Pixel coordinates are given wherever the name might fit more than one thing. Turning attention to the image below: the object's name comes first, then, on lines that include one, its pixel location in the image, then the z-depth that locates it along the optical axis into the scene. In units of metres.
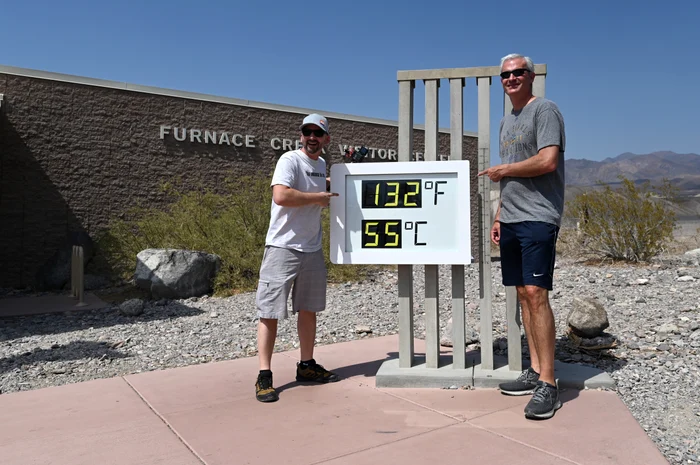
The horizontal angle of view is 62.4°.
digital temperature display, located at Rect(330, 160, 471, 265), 4.08
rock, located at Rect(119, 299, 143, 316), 7.86
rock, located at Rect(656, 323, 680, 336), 5.36
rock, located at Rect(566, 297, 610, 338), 5.05
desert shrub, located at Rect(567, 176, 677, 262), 10.44
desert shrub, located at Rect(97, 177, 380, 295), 9.73
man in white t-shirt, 3.85
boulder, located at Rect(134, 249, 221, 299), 9.01
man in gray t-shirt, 3.48
